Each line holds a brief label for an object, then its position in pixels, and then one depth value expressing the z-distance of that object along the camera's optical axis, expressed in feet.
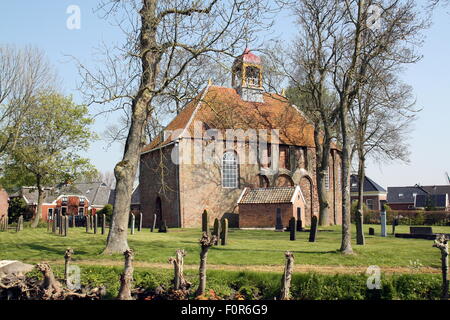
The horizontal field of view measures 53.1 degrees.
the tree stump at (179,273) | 35.22
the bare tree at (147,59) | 52.37
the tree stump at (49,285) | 32.99
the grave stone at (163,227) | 94.23
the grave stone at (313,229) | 70.30
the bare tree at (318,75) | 79.87
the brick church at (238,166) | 107.65
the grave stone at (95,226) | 82.98
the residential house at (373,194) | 215.51
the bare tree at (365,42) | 58.08
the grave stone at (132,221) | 86.63
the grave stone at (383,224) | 82.59
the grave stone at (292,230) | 72.38
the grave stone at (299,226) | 94.53
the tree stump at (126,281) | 32.73
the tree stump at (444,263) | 33.24
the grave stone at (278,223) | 97.14
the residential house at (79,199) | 200.44
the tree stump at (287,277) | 32.63
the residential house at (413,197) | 217.15
